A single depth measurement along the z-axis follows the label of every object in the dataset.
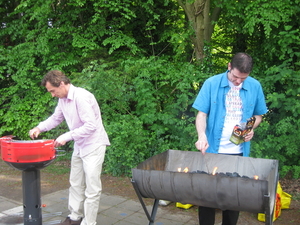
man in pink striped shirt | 3.43
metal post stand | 3.63
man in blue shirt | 3.13
